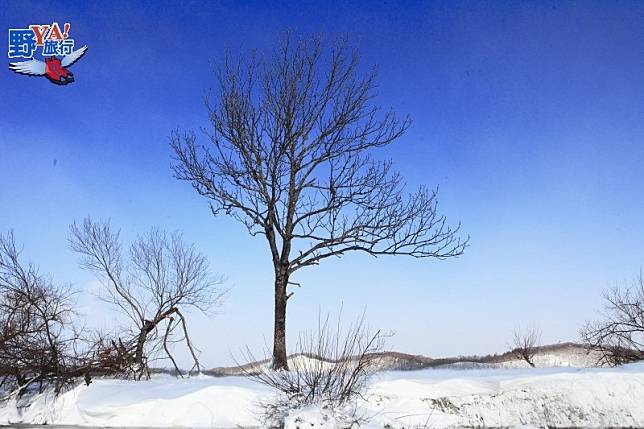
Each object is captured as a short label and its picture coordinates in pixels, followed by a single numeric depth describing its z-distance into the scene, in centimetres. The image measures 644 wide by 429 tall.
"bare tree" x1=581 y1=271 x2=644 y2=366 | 1221
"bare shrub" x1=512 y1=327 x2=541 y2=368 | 1379
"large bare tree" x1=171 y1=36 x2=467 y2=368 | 1185
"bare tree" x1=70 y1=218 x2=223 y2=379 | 1042
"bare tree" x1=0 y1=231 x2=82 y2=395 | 904
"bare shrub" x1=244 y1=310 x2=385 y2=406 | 659
